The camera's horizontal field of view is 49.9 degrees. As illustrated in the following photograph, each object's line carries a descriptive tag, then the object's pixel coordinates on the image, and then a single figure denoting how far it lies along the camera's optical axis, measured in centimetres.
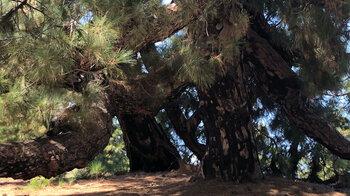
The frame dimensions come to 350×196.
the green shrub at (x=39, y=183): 371
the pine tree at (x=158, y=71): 221
